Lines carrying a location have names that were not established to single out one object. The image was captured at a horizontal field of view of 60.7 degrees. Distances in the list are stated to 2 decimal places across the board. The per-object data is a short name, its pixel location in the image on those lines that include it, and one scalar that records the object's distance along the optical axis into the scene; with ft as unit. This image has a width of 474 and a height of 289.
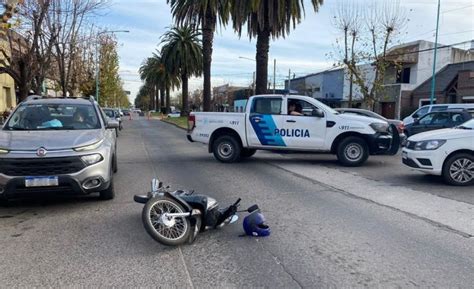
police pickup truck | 36.96
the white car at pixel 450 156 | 27.91
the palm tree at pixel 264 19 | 60.34
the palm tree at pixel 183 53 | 147.54
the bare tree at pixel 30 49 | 61.82
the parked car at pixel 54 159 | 19.10
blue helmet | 16.94
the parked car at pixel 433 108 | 56.59
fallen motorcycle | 15.67
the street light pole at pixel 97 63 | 112.66
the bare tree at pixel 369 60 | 101.86
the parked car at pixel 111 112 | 93.71
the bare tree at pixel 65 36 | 69.87
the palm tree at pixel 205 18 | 77.82
